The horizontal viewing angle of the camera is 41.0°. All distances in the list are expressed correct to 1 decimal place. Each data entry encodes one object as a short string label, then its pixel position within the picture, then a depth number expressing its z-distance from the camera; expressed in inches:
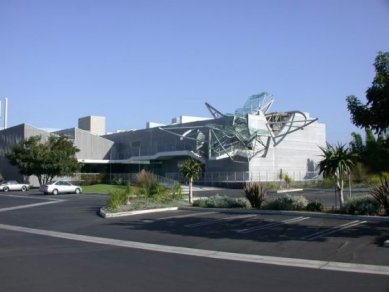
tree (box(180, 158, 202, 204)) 1221.7
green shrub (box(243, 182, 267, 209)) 976.3
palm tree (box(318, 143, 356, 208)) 826.2
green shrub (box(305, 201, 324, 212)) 867.4
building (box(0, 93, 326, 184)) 2598.4
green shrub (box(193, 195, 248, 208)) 990.5
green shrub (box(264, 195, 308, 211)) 896.9
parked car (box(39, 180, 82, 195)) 1964.6
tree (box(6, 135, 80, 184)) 2439.7
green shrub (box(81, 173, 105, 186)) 2854.3
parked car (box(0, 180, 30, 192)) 2332.7
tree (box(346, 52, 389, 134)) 555.2
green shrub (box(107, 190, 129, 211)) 1040.2
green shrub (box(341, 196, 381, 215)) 773.3
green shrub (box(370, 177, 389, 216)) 773.3
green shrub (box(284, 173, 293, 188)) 2190.2
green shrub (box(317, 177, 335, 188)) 2000.9
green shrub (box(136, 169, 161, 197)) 1210.6
